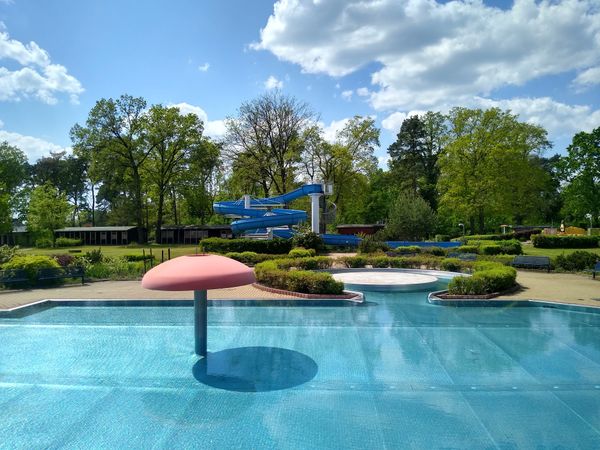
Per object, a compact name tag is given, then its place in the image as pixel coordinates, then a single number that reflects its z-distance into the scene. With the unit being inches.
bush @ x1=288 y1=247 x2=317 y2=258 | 907.4
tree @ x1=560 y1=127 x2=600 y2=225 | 1321.4
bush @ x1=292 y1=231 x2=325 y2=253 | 1107.3
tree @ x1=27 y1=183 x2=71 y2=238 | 1845.2
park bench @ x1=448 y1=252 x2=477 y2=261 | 852.5
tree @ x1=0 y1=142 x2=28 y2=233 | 2225.6
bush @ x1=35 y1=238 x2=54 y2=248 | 1852.9
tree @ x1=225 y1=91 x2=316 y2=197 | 1743.4
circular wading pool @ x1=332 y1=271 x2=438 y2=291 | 596.1
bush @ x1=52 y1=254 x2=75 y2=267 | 753.6
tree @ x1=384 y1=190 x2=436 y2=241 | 1441.9
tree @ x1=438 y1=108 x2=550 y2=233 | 1578.5
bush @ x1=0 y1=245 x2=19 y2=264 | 766.5
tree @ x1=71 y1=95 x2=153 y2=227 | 1867.6
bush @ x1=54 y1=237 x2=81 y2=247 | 1927.9
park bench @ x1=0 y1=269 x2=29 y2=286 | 611.2
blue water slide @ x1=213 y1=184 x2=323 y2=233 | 1312.7
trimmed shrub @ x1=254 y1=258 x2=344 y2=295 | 533.6
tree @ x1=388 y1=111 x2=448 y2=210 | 2169.0
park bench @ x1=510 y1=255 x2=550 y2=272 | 785.6
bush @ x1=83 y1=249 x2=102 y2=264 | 805.2
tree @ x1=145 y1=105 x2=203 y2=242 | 1927.9
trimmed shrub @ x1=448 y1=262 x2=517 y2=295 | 526.6
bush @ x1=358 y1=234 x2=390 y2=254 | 1085.2
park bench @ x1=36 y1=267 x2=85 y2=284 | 641.6
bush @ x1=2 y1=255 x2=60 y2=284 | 636.7
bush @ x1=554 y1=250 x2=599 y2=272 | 772.0
